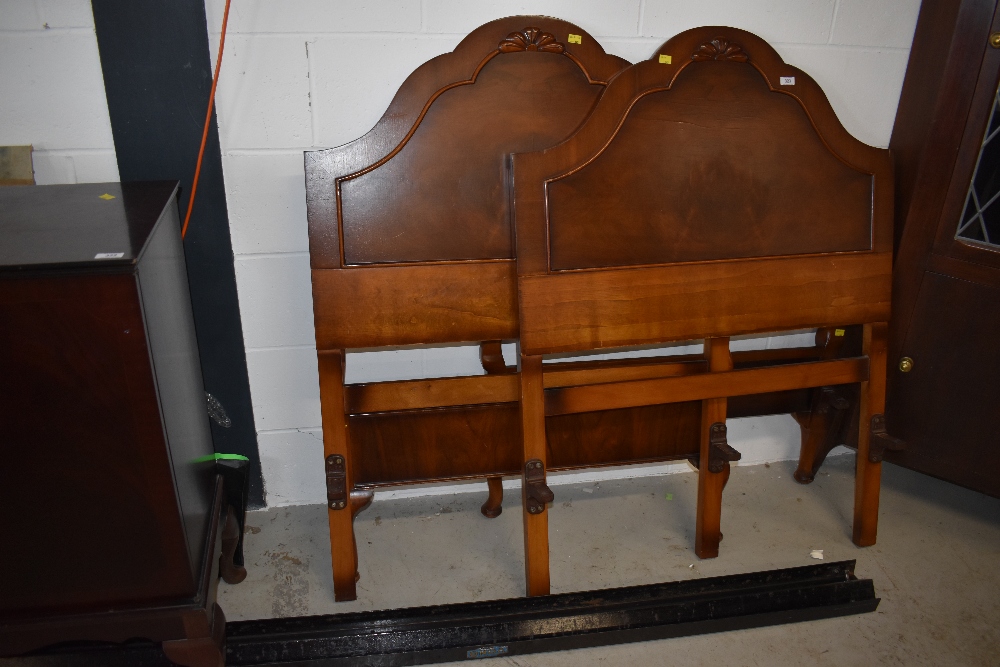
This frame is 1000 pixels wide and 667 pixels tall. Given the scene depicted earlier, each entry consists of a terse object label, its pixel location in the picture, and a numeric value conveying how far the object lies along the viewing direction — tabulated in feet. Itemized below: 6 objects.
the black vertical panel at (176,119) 4.97
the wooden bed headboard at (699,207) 4.84
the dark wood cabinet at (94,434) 3.50
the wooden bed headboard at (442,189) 4.88
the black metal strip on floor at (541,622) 4.85
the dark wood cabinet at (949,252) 5.40
